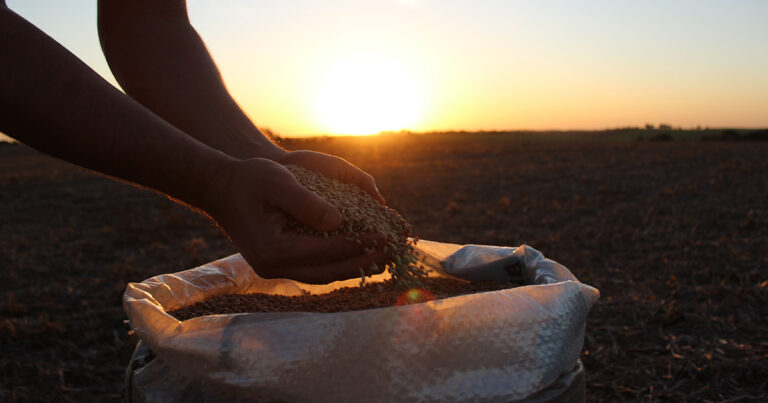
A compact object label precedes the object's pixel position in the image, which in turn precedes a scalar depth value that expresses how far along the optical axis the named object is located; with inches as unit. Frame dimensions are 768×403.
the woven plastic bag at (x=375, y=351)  36.5
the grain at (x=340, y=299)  52.0
